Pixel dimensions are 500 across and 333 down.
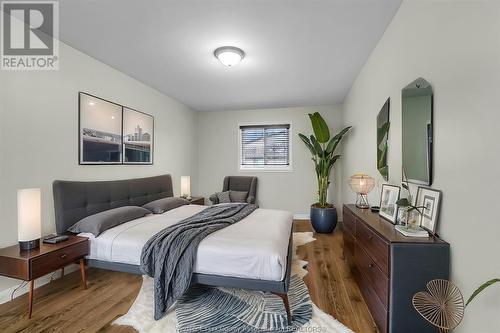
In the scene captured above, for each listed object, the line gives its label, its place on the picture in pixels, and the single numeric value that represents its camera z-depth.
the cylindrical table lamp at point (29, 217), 1.93
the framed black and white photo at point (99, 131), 2.77
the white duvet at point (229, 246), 1.81
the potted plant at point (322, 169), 4.08
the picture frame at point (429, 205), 1.50
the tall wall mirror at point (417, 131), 1.60
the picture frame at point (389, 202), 1.95
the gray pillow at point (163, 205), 3.27
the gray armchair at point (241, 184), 5.13
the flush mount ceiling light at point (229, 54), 2.62
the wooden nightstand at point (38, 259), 1.80
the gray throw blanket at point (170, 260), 1.85
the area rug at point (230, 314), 1.71
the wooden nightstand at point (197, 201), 4.36
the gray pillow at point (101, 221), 2.33
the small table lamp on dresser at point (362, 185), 2.66
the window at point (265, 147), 5.33
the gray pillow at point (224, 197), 4.77
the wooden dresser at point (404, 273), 1.40
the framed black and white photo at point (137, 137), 3.42
